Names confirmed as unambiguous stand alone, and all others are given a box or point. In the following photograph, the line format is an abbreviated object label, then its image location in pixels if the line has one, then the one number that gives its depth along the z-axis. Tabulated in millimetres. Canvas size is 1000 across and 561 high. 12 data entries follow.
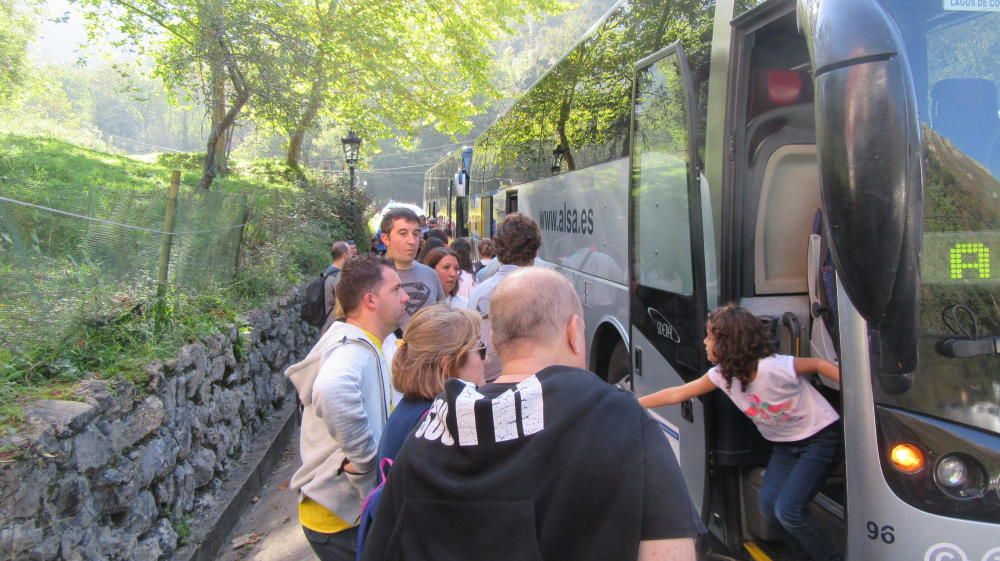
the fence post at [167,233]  5309
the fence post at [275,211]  9742
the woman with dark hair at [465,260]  6965
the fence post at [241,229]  7809
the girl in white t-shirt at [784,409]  3584
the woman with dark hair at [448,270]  5816
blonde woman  2285
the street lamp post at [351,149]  18906
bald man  1491
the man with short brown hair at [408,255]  4938
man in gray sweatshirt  2740
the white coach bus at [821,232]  2318
